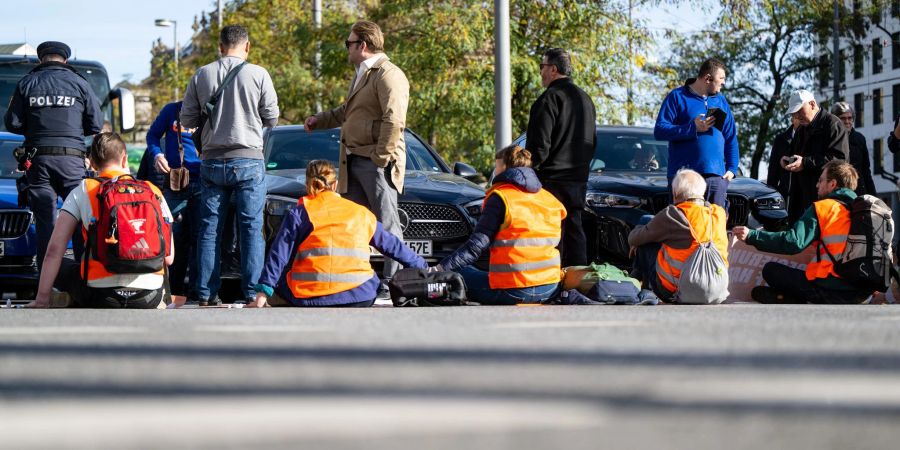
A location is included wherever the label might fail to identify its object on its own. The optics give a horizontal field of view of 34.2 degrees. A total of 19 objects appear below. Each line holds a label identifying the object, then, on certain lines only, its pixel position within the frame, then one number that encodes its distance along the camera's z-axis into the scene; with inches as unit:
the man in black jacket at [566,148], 430.3
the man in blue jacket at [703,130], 448.5
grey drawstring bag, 386.0
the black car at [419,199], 427.5
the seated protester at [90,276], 350.6
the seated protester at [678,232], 395.5
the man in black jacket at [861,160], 495.5
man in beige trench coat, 398.6
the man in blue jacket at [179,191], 424.5
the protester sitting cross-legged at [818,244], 398.3
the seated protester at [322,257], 352.2
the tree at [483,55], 919.7
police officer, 429.1
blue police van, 486.0
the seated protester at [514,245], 379.9
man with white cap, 472.7
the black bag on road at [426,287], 363.9
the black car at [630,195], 470.3
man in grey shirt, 392.8
